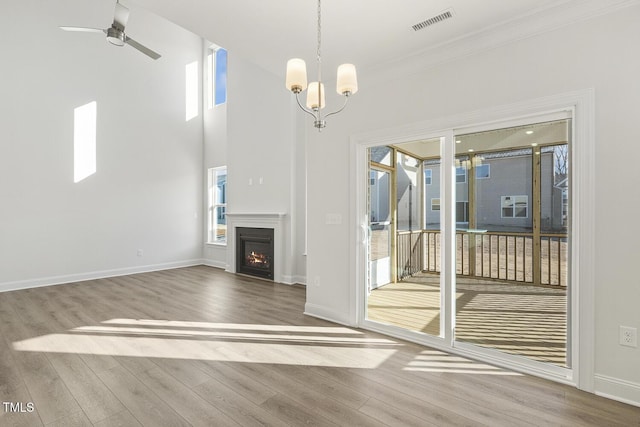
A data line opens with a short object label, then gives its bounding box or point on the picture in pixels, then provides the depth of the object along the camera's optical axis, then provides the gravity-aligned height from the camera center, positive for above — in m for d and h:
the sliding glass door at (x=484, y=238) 2.54 -0.22
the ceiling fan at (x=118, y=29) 2.99 +1.82
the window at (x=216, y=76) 7.43 +3.26
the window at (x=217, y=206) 7.50 +0.19
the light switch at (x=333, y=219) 3.67 -0.06
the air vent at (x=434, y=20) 2.46 +1.56
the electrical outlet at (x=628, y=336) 2.13 -0.82
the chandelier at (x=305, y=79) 2.09 +0.89
